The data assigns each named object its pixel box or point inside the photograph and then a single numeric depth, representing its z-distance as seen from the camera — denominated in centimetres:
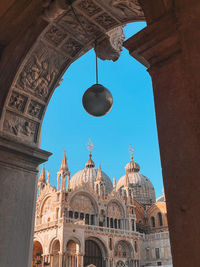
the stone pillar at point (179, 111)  185
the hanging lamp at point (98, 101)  460
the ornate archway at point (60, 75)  201
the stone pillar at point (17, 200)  439
